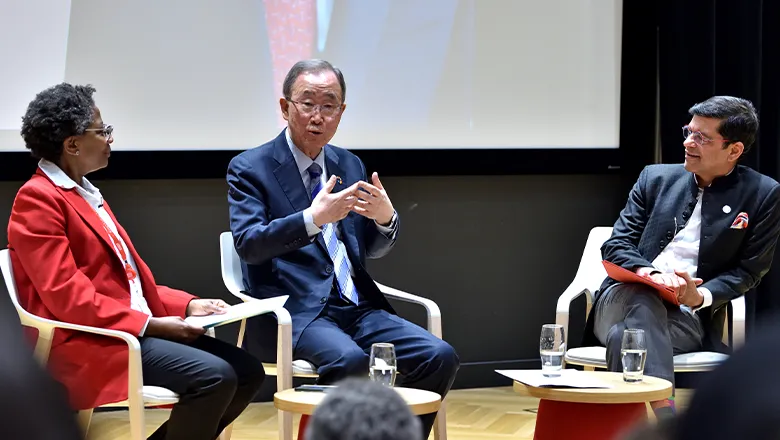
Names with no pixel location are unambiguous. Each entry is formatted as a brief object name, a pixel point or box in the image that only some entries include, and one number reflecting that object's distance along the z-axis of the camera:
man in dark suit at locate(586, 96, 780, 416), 6.75
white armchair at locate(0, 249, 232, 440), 5.22
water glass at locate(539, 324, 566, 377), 5.57
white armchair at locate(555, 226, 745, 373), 6.50
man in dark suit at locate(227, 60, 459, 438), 6.04
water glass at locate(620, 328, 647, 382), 5.59
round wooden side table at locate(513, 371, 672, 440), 5.30
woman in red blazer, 5.34
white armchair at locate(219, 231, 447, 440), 5.91
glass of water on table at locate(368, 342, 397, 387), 5.11
